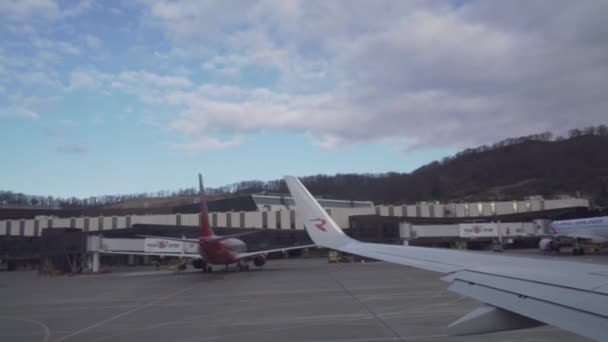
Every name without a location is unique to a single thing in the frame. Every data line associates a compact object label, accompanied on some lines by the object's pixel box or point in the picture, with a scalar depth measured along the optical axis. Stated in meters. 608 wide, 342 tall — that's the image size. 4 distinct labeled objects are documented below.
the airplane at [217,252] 34.88
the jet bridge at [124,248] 46.31
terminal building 57.23
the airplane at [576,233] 41.94
